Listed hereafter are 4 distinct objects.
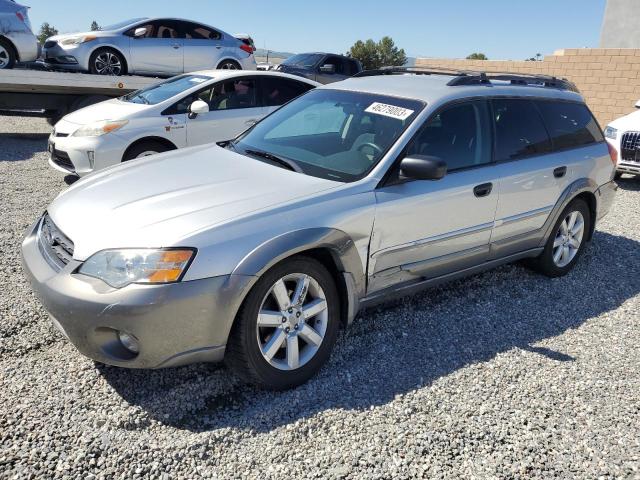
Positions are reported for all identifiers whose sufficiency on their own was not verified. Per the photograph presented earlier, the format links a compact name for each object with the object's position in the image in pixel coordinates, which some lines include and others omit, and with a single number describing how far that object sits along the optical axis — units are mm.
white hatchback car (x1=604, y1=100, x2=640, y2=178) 8820
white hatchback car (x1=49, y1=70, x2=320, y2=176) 6617
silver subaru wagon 2652
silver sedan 9734
